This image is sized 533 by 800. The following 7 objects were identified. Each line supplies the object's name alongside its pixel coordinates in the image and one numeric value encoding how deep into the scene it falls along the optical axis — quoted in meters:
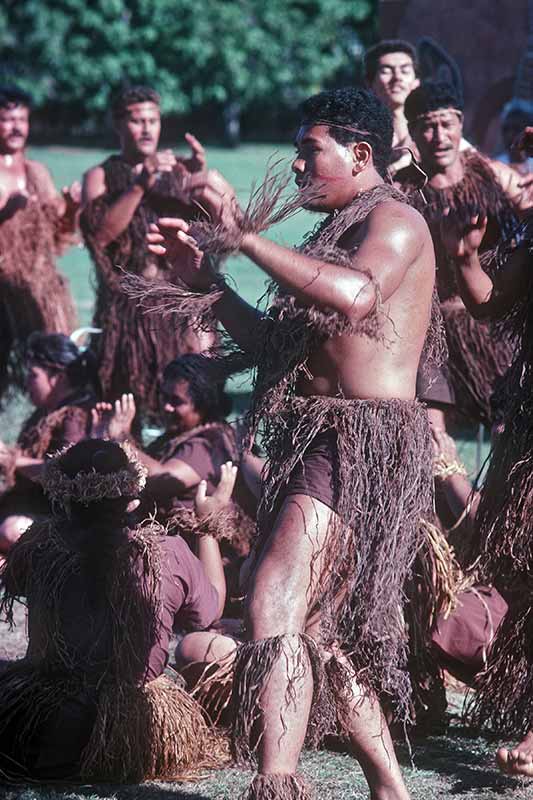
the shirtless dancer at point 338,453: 5.96
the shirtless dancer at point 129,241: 11.72
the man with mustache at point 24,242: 12.74
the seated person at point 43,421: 10.54
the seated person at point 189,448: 9.28
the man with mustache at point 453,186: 9.85
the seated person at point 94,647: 7.04
